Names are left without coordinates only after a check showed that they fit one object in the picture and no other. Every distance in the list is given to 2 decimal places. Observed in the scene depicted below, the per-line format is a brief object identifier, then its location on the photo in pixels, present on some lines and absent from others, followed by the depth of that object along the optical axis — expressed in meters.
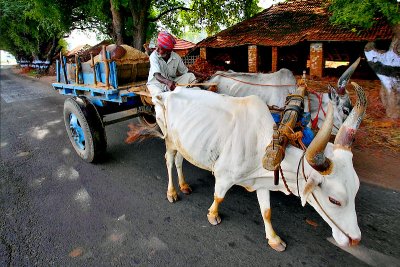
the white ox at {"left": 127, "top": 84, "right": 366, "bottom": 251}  1.96
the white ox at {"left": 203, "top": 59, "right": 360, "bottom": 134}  3.10
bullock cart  3.91
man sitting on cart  3.59
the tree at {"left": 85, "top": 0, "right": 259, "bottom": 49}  10.02
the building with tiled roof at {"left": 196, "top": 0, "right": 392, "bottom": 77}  9.96
